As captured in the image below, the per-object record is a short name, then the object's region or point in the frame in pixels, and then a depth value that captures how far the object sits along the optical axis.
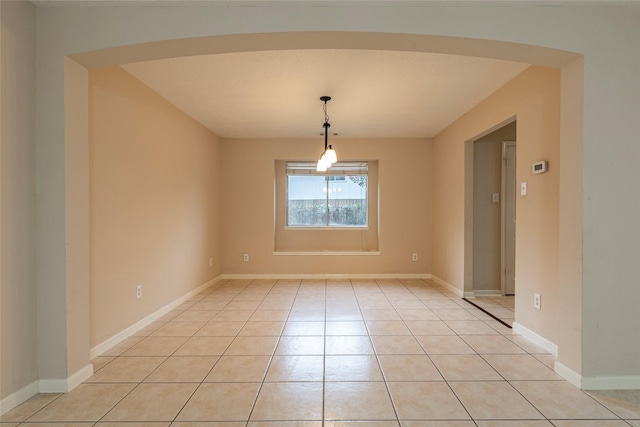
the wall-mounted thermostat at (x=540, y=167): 2.65
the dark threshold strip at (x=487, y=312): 3.28
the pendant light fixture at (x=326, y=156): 3.66
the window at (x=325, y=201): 6.03
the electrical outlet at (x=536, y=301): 2.79
